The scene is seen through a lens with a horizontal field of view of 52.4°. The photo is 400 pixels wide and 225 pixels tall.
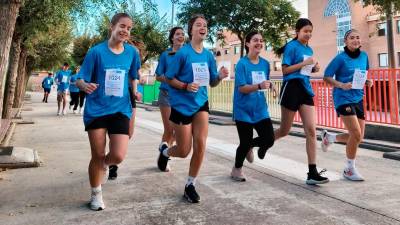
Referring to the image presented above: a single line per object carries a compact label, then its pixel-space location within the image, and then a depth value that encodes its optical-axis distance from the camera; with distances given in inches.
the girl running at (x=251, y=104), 197.6
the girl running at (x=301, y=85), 198.8
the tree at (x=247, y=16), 574.2
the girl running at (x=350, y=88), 208.2
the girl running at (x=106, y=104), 160.6
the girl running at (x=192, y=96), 171.6
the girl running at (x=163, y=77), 232.2
